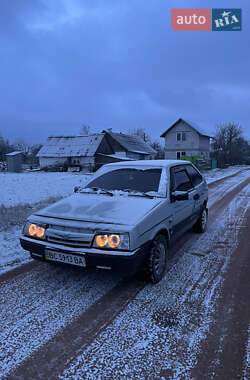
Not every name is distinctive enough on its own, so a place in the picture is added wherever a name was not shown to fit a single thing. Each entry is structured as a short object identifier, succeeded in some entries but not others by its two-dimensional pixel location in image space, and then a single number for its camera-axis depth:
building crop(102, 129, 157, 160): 40.47
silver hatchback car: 2.92
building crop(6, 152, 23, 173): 31.54
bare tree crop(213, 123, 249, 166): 58.78
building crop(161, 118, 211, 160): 39.81
